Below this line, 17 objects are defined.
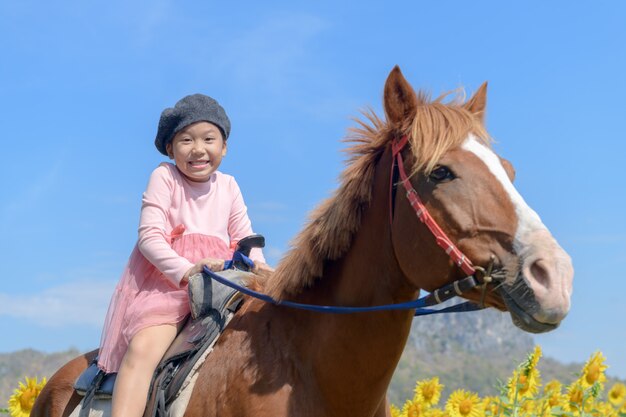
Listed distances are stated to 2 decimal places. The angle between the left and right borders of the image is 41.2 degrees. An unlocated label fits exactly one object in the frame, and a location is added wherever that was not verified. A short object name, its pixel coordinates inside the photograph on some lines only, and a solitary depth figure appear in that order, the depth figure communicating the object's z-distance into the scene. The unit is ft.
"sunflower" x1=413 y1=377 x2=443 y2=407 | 26.89
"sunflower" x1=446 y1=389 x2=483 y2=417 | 26.16
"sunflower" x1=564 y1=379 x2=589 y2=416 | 24.32
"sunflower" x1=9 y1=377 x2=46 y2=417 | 24.02
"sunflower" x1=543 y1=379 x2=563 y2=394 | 26.12
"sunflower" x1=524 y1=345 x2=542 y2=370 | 22.20
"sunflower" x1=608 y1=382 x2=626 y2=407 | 28.25
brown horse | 12.29
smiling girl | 14.93
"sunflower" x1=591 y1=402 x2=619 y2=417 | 25.08
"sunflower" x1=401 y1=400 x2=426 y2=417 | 25.95
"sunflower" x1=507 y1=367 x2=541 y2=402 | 22.56
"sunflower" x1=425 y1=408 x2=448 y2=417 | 25.73
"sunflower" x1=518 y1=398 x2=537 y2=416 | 24.94
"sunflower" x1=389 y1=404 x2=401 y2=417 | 25.26
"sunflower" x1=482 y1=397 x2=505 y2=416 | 24.91
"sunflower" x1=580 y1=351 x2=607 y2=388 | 24.77
